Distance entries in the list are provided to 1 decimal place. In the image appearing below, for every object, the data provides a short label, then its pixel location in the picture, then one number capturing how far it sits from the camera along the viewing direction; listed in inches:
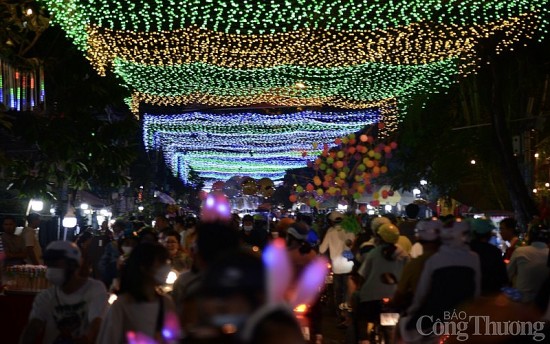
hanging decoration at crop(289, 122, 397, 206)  990.4
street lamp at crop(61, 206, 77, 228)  862.5
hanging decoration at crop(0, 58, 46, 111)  537.6
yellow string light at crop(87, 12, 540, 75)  716.0
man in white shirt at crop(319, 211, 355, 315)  692.1
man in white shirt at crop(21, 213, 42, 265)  637.9
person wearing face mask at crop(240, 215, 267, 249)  740.6
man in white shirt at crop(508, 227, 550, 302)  421.7
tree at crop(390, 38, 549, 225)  1096.5
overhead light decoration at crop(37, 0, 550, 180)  660.1
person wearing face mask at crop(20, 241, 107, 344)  253.1
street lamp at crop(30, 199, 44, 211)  903.1
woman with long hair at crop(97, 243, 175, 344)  228.7
